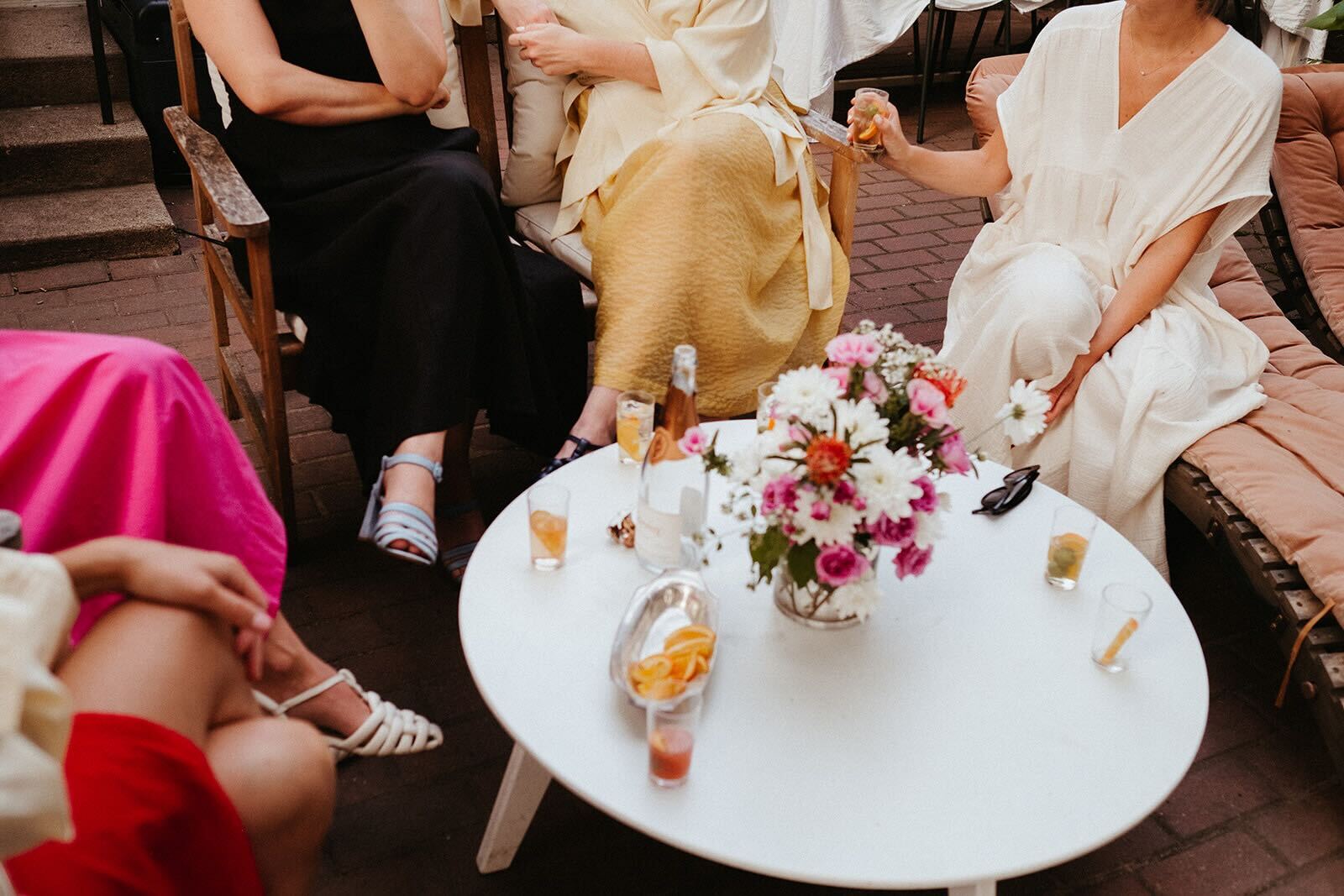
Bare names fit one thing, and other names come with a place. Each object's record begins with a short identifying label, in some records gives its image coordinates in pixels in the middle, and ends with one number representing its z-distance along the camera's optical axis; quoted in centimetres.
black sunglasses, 175
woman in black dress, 199
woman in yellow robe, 231
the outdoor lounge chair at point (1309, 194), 271
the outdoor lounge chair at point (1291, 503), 183
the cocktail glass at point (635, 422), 179
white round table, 119
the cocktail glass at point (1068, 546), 159
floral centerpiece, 128
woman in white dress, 221
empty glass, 143
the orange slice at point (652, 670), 130
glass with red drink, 121
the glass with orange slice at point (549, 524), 157
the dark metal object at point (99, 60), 354
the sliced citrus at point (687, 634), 135
